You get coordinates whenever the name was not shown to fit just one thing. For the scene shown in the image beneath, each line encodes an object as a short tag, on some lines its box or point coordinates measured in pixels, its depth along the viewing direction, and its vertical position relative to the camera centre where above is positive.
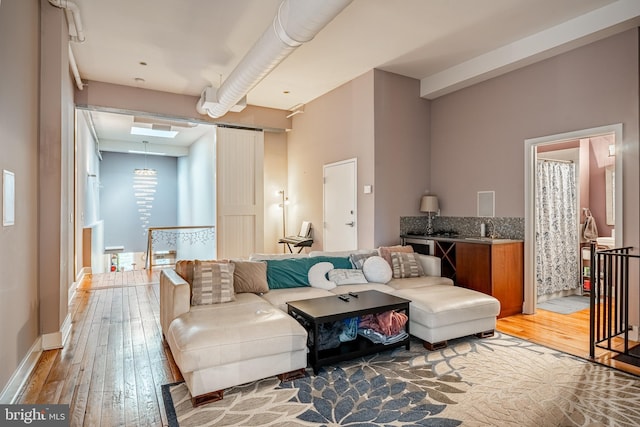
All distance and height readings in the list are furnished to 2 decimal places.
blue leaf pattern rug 2.21 -1.26
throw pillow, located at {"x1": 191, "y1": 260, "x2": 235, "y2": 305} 3.20 -0.63
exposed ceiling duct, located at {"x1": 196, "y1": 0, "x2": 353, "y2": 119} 2.86 +1.68
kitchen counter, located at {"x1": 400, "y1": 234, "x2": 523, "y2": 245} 4.46 -0.32
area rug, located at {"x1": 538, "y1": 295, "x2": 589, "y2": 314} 4.75 -1.26
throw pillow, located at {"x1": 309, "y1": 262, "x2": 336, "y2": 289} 3.89 -0.68
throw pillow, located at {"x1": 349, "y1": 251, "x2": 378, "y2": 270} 4.26 -0.52
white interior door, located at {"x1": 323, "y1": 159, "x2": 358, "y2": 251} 5.80 +0.16
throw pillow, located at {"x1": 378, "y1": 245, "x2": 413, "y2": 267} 4.42 -0.45
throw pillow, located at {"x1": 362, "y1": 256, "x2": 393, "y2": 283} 4.12 -0.64
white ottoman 3.28 -0.94
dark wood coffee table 2.81 -0.81
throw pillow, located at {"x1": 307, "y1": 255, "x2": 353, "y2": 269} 4.13 -0.53
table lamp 5.54 +0.17
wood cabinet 4.36 -0.71
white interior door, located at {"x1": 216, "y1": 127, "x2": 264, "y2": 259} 6.75 +0.45
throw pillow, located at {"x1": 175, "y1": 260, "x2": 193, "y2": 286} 3.39 -0.53
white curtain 5.20 -0.20
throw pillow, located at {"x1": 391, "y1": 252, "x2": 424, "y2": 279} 4.35 -0.63
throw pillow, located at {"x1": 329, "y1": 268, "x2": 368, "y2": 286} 3.99 -0.70
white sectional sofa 2.41 -0.86
